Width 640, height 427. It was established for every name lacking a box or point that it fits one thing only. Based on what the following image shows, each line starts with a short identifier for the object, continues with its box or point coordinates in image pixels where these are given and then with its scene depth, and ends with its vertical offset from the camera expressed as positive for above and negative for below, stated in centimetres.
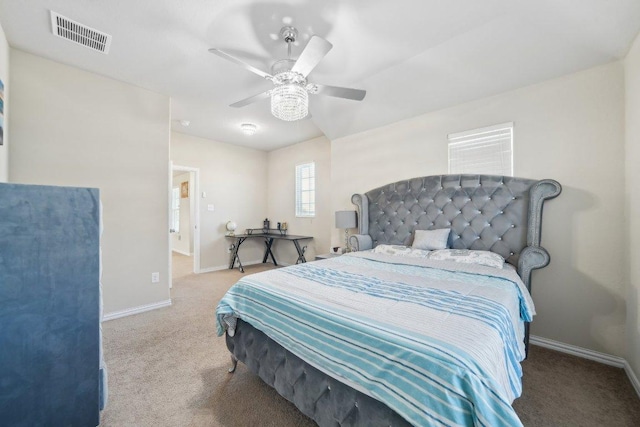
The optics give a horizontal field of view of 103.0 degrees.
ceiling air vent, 210 +157
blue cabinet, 122 -48
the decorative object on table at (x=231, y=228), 552 -35
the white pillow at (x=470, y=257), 235 -44
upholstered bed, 94 -53
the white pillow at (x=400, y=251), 278 -45
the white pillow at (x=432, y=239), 285 -31
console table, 499 -67
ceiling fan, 183 +105
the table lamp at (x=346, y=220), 380 -12
